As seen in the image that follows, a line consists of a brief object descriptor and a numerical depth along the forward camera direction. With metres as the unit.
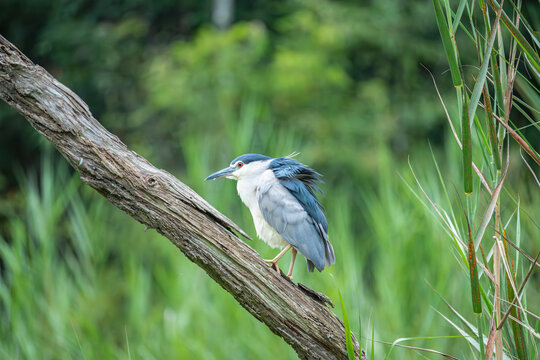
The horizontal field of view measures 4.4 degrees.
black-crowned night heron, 17.48
